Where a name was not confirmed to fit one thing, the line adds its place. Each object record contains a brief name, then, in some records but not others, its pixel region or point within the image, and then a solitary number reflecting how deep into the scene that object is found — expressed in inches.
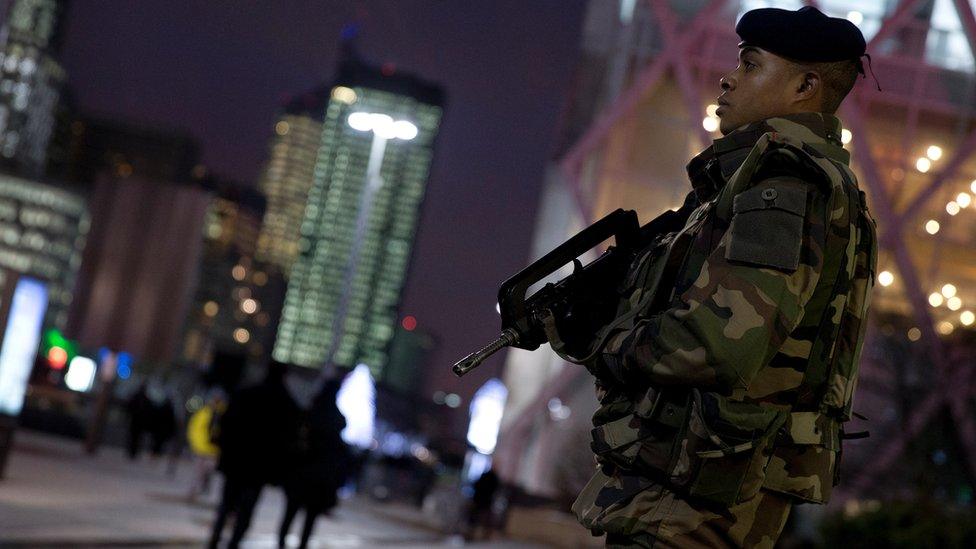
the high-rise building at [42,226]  7106.3
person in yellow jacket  737.0
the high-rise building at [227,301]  7086.6
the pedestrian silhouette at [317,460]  480.7
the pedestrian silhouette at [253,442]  452.4
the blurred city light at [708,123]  1573.6
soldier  114.7
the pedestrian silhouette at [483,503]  1139.3
